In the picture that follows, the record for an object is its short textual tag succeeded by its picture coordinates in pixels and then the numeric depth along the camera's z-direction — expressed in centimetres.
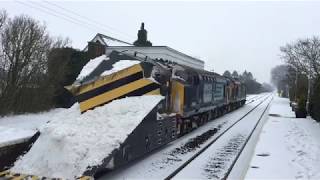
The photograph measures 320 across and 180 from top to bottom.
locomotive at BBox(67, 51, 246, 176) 567
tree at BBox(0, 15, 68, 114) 1221
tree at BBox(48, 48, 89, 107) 1440
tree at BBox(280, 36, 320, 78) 2870
